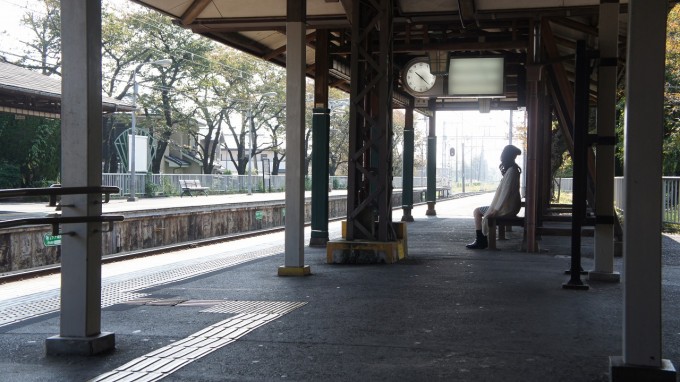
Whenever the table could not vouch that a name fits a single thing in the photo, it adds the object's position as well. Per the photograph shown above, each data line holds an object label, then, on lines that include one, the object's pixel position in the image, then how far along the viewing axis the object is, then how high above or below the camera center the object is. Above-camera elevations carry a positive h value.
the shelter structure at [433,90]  3.77 +0.82
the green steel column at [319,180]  12.91 -0.05
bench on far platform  35.69 -0.50
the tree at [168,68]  37.56 +5.73
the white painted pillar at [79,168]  4.71 +0.05
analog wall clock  13.52 +1.87
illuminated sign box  12.52 +1.74
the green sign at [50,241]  14.71 -1.29
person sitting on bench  11.13 -0.20
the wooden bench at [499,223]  11.18 -0.68
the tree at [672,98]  17.97 +2.07
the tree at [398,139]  55.97 +3.00
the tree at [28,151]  28.00 +0.95
